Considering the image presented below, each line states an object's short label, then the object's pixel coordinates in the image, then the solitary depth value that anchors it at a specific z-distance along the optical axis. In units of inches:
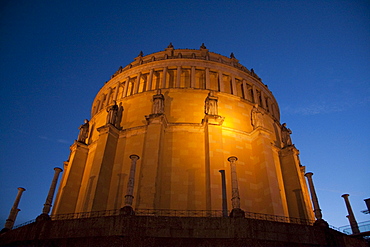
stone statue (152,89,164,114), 899.4
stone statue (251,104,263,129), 955.7
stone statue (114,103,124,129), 999.0
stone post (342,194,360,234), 788.4
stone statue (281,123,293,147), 1071.0
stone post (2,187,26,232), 777.3
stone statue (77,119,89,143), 1047.0
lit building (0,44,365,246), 518.3
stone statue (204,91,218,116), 906.7
